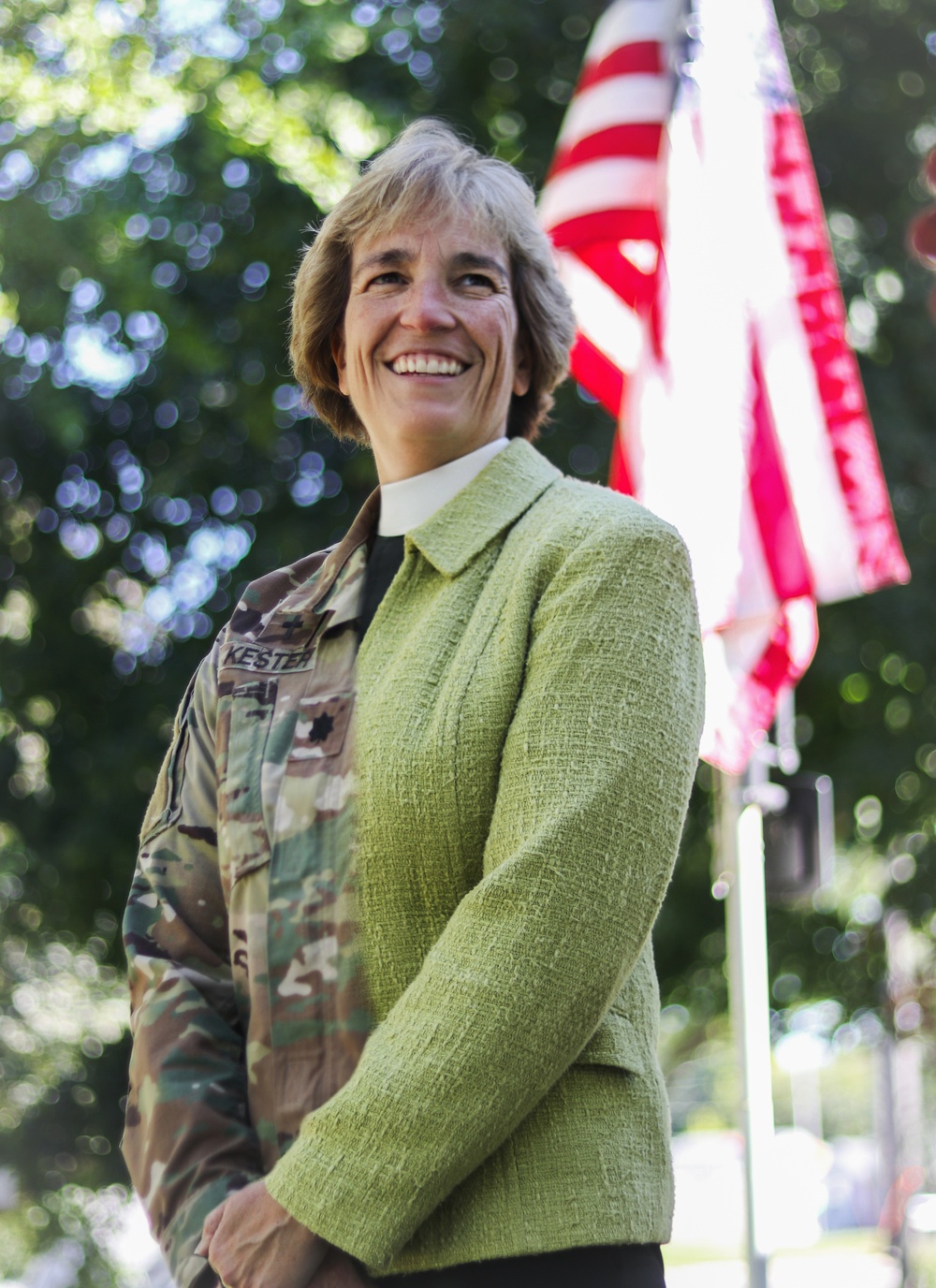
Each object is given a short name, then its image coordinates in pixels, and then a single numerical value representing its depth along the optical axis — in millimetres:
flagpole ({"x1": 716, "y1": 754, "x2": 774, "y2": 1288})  4551
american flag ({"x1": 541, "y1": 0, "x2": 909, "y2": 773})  4363
